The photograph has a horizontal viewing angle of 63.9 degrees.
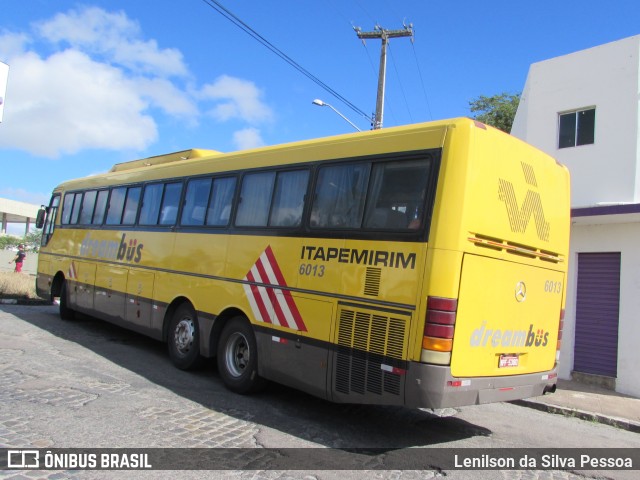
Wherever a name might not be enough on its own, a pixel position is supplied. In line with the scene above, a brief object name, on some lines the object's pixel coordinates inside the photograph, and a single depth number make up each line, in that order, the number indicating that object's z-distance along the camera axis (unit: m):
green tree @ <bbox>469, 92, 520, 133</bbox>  31.52
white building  9.89
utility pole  18.22
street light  18.68
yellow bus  4.92
